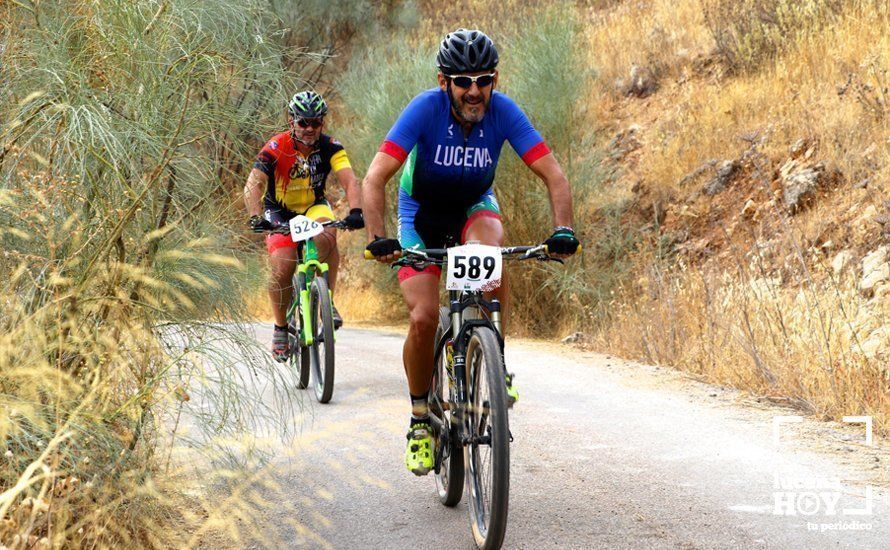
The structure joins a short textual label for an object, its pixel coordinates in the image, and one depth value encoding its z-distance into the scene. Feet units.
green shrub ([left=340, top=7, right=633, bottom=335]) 46.73
